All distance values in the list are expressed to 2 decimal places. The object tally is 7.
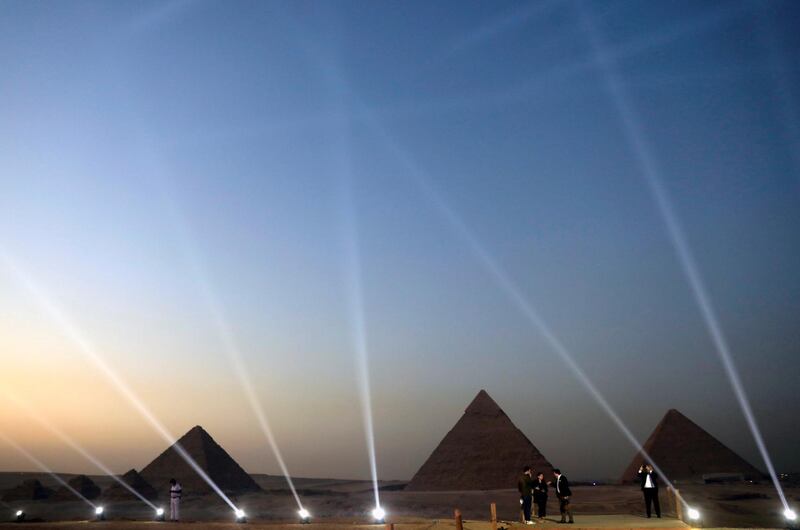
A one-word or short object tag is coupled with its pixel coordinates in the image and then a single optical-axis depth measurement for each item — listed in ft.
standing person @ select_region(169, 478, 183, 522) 78.54
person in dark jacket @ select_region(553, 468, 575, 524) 61.57
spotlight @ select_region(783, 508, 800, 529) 59.36
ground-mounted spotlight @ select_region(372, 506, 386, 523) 73.09
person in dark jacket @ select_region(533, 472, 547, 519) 65.10
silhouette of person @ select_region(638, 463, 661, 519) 64.90
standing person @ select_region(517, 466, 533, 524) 61.52
